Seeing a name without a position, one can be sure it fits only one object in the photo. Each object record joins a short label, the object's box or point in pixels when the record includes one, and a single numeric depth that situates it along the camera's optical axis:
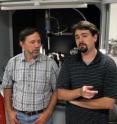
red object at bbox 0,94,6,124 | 2.27
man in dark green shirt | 1.66
